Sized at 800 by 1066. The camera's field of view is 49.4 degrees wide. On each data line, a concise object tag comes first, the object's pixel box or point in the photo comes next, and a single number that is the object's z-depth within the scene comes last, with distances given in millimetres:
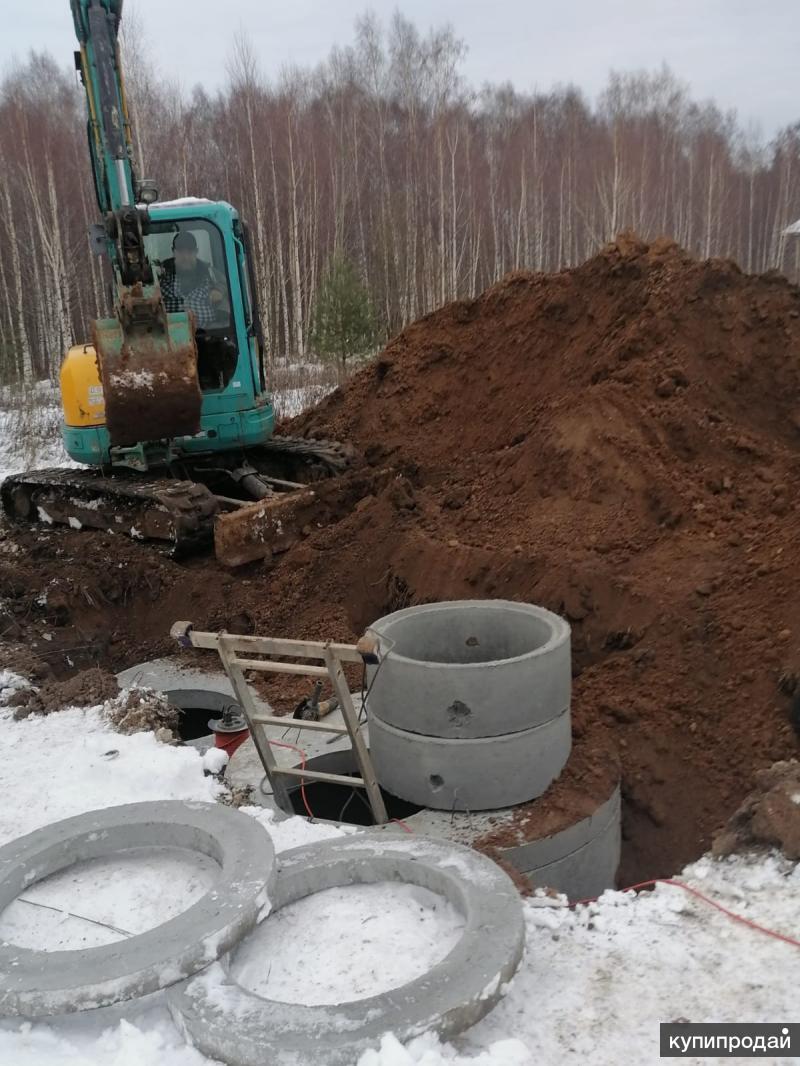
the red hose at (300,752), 4965
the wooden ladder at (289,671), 4125
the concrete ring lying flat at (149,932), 2809
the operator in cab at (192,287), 8172
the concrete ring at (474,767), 4332
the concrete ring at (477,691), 4234
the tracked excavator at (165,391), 7105
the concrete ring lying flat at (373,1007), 2598
